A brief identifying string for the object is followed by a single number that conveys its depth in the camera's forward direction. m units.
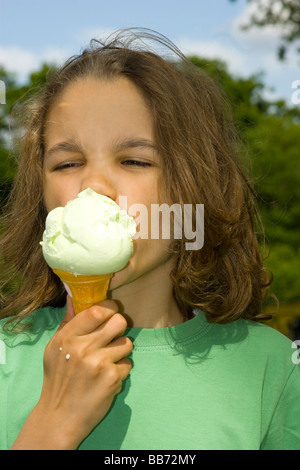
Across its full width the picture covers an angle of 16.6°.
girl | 0.71
